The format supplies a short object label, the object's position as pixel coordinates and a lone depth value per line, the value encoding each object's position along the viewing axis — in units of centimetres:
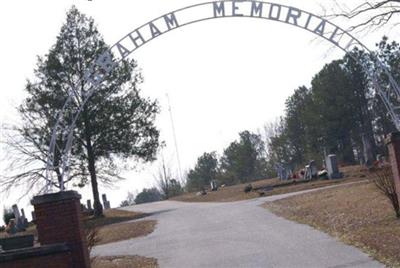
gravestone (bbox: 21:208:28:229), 4084
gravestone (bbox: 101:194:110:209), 6203
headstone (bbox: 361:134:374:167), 4566
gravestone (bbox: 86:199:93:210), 5122
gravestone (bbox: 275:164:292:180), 5208
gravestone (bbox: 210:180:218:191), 5980
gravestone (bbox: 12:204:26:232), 3883
